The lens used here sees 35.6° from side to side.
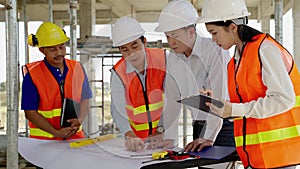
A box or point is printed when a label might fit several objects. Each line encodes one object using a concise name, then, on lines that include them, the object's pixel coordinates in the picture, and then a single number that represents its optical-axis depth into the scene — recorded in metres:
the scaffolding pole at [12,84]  2.53
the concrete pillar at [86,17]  8.66
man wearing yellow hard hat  3.06
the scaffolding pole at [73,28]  4.58
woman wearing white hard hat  1.96
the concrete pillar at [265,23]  11.11
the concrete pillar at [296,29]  8.16
